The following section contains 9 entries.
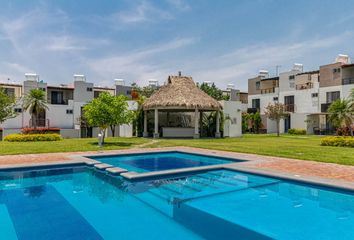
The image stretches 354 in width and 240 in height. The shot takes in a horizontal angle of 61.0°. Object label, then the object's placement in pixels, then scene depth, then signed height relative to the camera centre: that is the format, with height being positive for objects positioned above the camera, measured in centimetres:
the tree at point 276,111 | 3425 +130
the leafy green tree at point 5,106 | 2545 +129
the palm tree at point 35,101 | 2709 +188
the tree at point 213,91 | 4738 +494
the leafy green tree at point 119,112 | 1903 +62
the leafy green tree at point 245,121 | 3950 +16
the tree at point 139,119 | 2962 +26
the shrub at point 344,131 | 2356 -65
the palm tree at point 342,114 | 2502 +74
